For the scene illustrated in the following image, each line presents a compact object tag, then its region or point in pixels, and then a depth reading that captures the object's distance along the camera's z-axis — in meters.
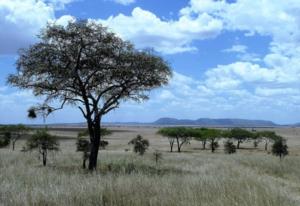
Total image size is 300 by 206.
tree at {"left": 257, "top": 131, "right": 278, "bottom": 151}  100.75
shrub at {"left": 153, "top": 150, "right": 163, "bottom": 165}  35.17
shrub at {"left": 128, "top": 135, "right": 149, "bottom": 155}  53.28
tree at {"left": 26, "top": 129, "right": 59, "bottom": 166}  31.95
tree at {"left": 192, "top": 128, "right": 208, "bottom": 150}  93.38
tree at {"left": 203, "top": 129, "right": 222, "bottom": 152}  87.63
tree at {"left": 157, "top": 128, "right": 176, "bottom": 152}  92.56
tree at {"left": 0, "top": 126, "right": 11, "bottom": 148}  77.02
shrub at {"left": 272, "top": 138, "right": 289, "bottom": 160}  51.74
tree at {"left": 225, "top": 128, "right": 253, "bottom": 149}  100.06
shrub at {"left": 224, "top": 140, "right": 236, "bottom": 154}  71.25
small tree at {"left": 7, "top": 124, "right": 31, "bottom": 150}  82.88
